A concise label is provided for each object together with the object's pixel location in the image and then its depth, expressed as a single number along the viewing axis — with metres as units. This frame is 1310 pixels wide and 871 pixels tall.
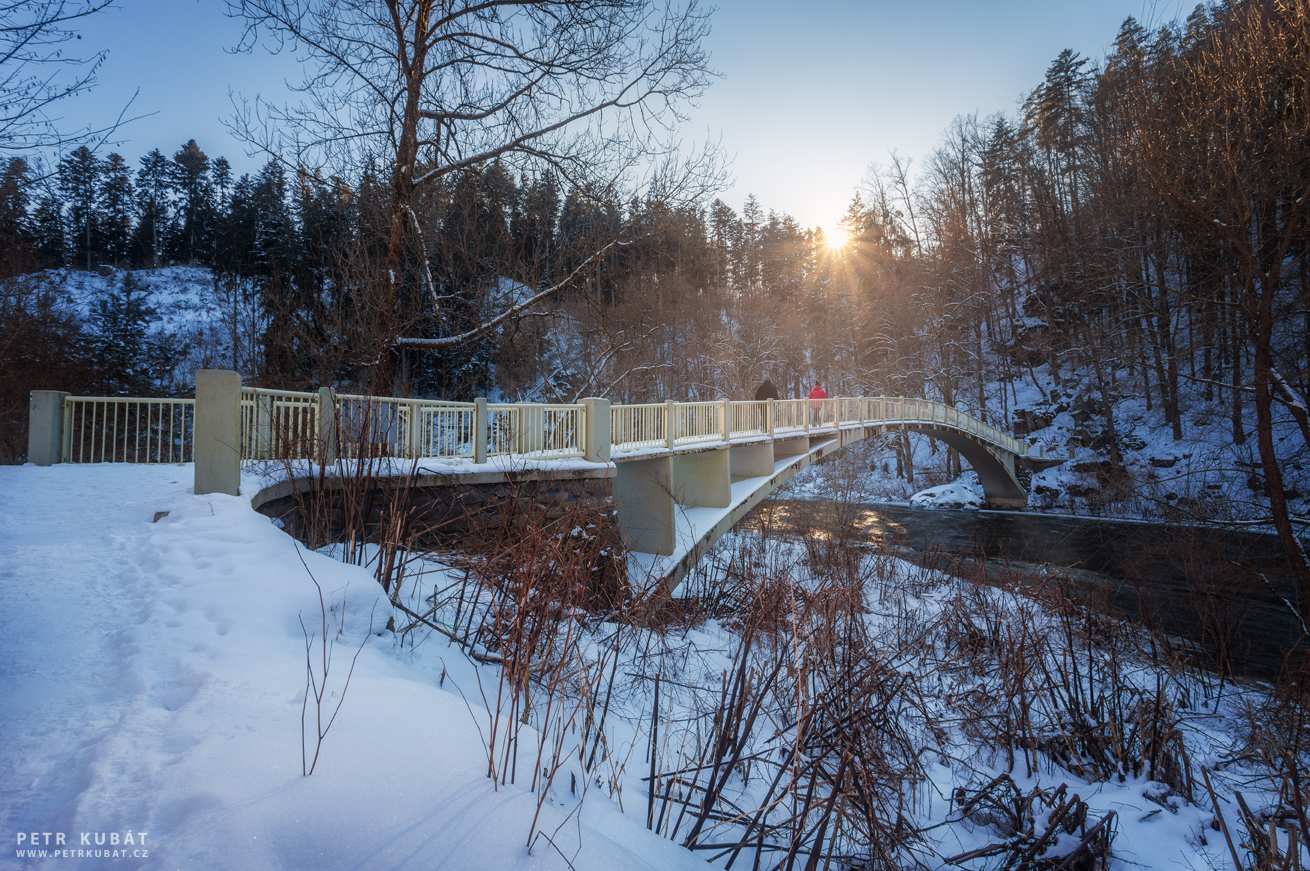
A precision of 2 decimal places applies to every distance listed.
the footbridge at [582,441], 4.47
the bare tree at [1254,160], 6.54
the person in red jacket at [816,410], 14.98
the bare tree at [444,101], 8.95
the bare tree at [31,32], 3.00
